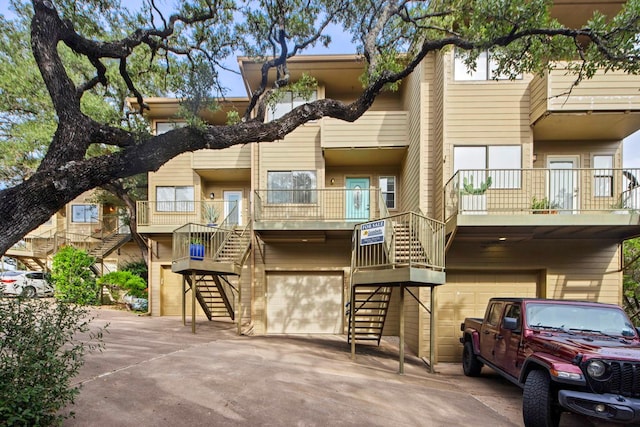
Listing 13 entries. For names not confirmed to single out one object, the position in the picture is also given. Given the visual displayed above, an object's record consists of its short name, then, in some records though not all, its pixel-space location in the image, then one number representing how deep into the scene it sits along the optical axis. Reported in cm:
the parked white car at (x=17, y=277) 1795
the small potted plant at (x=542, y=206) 909
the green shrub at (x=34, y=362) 346
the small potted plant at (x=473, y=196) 909
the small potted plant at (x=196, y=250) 1055
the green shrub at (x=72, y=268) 1615
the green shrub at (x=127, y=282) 1694
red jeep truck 446
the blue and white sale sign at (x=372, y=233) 859
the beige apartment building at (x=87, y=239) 2133
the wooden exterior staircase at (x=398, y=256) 785
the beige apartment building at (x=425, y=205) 923
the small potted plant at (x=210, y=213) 1514
